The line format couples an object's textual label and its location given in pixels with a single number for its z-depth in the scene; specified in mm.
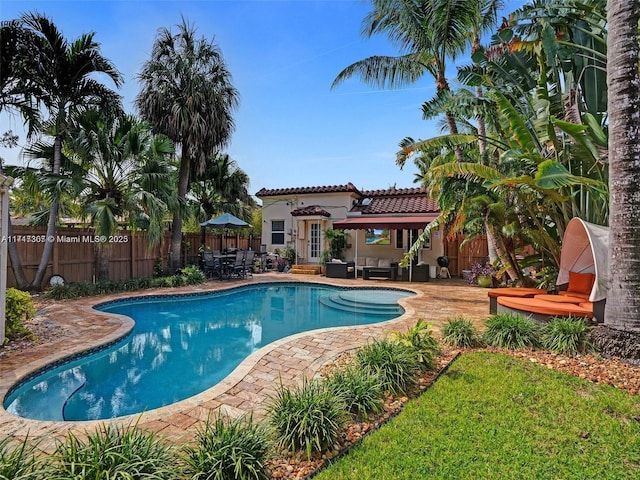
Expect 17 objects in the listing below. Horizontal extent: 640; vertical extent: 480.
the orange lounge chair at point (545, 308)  6941
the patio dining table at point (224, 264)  17961
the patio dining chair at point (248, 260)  18438
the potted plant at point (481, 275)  15374
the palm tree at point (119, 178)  12164
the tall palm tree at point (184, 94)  15984
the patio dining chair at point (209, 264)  17891
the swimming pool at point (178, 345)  5434
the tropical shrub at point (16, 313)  7027
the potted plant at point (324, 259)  20844
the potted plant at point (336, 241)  21020
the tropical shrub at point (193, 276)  15891
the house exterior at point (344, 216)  20359
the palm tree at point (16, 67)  10617
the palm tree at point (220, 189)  23875
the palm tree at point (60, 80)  11156
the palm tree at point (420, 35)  11344
